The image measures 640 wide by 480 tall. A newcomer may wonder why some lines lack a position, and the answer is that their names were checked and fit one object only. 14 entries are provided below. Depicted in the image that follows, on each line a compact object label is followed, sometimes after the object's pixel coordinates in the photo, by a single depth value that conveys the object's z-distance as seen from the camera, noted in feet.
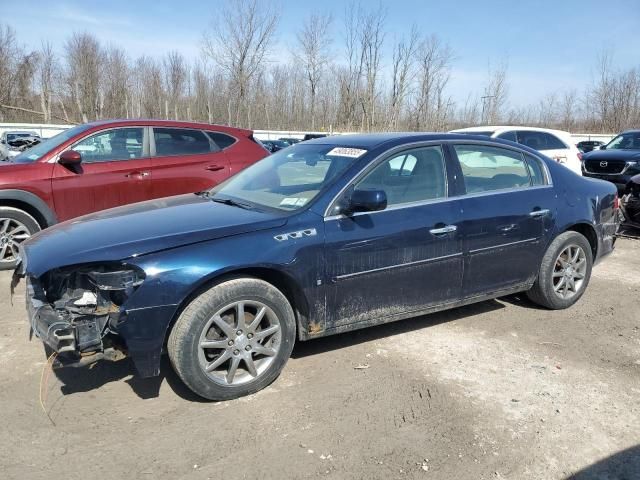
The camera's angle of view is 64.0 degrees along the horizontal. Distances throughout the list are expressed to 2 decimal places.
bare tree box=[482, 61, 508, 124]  127.65
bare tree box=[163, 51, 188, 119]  160.15
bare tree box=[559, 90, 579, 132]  139.54
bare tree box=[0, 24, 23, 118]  154.23
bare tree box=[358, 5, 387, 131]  123.44
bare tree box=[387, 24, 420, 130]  117.80
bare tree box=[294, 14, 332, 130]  141.90
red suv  19.66
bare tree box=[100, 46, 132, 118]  158.30
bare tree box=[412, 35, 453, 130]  118.01
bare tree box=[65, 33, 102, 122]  155.12
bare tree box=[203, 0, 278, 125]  123.95
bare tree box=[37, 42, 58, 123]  158.20
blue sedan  9.72
